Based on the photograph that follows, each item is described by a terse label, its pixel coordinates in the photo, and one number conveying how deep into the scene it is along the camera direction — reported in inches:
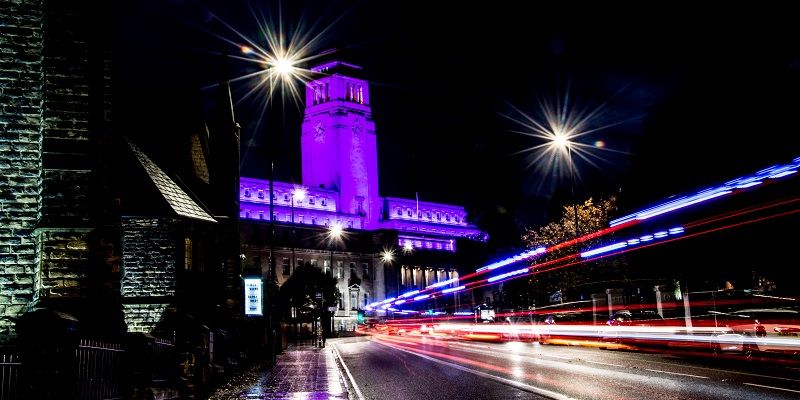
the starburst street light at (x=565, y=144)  1542.6
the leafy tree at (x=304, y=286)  3208.7
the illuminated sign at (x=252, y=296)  1234.6
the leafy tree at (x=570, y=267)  1761.8
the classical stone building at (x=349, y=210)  5118.1
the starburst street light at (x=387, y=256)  5204.7
